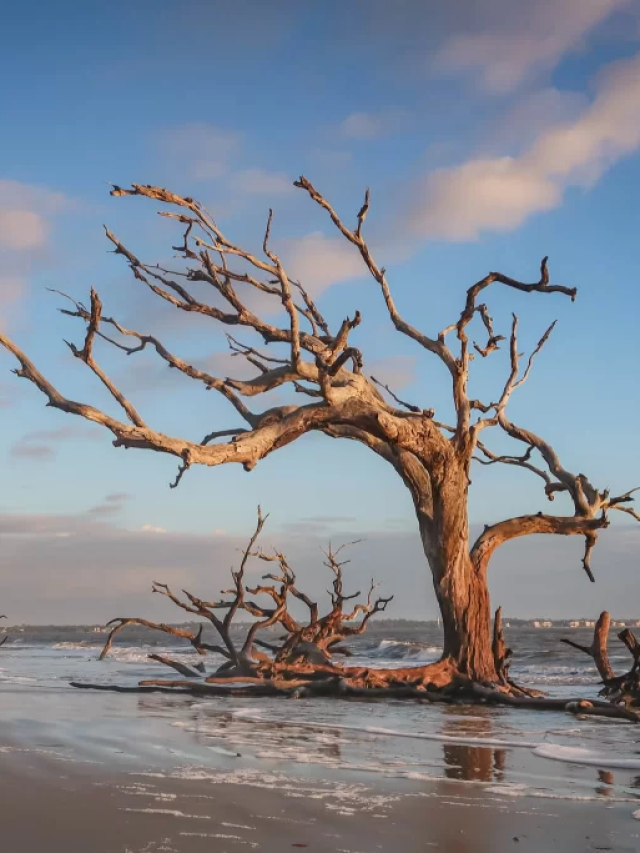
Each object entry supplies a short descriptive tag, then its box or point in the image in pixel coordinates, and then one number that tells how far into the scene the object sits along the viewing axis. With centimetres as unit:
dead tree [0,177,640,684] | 1046
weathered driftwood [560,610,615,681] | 1088
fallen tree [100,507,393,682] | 1292
